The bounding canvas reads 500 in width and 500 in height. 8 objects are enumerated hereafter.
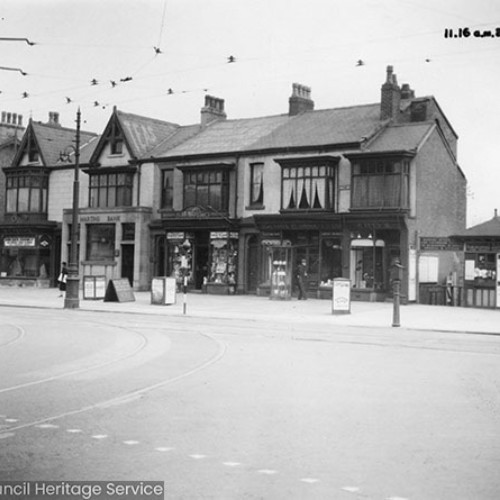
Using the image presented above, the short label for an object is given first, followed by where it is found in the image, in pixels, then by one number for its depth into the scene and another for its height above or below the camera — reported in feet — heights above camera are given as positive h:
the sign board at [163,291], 97.91 -2.22
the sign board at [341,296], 85.51 -2.02
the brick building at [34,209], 151.43 +12.69
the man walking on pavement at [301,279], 110.32 -0.25
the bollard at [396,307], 71.26 -2.67
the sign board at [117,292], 101.55 -2.63
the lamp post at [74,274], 91.09 -0.27
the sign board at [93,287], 105.60 -2.10
